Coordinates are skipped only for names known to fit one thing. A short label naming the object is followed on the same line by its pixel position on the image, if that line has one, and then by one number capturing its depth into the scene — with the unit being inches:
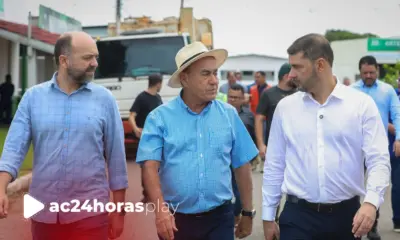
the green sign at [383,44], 1670.8
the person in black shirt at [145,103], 422.9
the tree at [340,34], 3566.4
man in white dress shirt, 160.2
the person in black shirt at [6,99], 981.2
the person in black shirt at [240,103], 327.9
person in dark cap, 319.6
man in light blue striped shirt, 167.6
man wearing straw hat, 168.2
